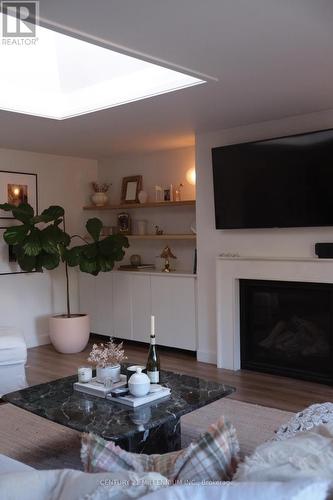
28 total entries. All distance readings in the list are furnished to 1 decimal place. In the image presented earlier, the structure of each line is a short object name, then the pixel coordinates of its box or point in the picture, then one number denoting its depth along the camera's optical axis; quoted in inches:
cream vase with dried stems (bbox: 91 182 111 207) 252.4
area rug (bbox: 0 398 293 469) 118.6
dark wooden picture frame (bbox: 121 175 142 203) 243.6
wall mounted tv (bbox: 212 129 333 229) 165.6
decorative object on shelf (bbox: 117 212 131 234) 249.0
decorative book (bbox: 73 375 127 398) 114.3
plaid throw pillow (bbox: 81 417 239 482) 49.8
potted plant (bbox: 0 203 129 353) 208.7
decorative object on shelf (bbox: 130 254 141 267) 245.1
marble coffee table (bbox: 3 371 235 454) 97.7
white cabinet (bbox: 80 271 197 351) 209.6
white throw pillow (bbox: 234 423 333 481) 44.3
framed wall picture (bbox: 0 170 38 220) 222.8
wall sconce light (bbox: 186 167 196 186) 220.5
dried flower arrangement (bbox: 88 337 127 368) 120.8
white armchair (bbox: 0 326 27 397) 160.7
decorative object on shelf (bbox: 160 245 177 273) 228.4
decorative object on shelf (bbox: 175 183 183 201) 225.1
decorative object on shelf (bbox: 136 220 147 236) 242.2
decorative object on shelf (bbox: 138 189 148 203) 236.7
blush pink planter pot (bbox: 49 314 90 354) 219.1
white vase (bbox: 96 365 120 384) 119.8
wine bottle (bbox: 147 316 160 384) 120.0
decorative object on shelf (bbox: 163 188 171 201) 228.9
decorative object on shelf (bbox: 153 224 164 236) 235.7
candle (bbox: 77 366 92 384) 121.0
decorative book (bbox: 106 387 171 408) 107.6
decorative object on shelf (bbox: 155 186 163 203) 235.6
